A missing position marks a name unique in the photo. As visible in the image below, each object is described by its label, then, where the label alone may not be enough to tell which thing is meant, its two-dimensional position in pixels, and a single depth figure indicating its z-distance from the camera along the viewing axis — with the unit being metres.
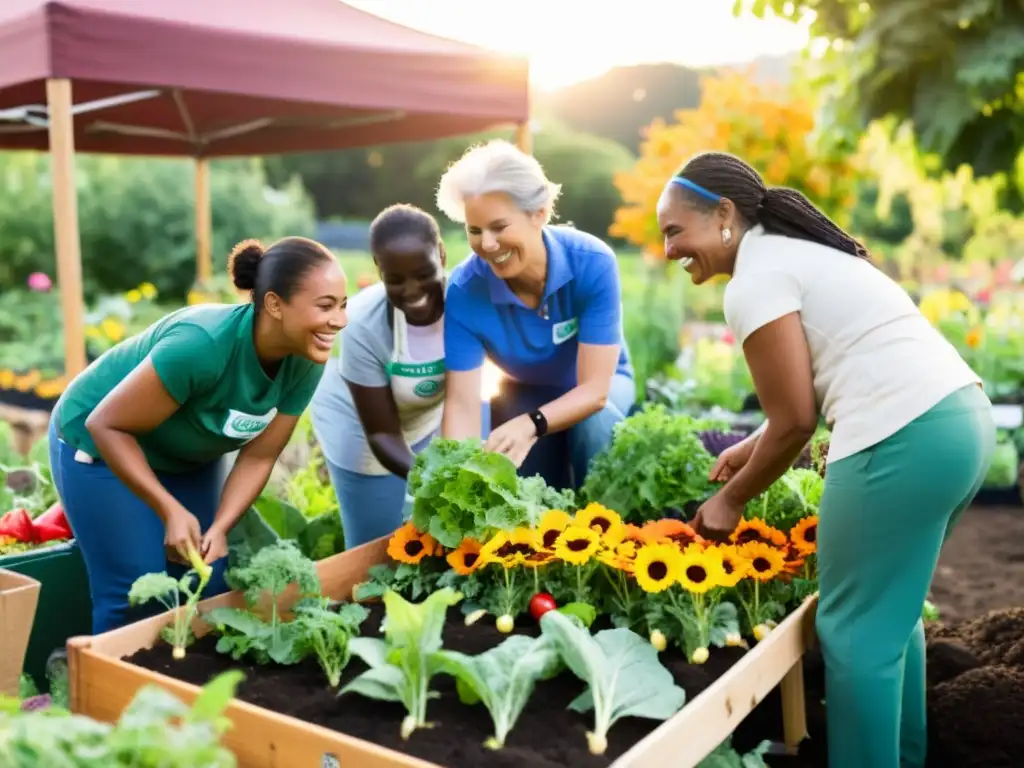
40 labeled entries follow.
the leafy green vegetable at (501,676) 1.64
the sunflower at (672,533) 2.29
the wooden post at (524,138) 4.68
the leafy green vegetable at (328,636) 1.91
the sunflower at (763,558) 2.20
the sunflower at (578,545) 2.16
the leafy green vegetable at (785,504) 2.62
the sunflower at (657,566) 2.05
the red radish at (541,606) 2.14
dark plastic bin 2.65
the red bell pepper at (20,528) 2.81
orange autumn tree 8.52
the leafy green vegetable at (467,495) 2.30
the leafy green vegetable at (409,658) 1.69
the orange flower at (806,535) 2.35
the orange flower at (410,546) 2.38
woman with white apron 2.62
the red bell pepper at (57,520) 2.88
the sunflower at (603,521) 2.30
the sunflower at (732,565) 2.07
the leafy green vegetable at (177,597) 1.83
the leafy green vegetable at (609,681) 1.67
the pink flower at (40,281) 7.71
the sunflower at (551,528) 2.27
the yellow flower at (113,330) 6.70
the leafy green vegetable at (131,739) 1.09
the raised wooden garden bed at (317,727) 1.54
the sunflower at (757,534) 2.39
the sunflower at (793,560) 2.28
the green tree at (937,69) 4.82
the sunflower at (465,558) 2.29
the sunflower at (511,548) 2.20
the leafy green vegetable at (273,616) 1.97
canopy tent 3.42
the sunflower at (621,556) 2.14
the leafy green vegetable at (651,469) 2.62
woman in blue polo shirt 2.42
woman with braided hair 1.90
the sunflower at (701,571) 2.04
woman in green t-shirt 2.09
